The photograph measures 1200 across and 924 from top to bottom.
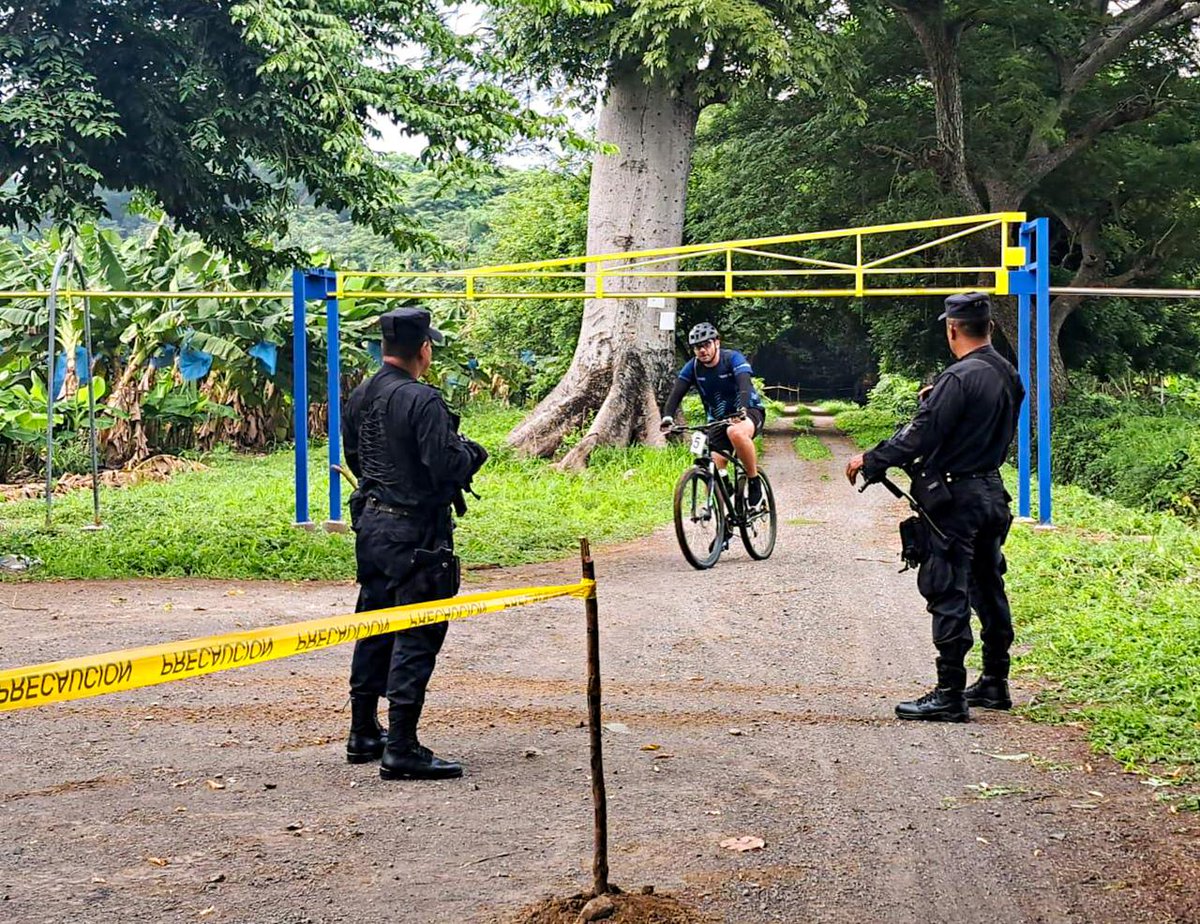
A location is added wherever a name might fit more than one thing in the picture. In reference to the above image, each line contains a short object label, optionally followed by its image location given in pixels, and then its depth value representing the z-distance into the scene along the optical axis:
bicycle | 10.45
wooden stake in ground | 3.85
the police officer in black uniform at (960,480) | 6.17
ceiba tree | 18.62
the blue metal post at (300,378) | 12.41
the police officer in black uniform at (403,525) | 5.32
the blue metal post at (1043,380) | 11.99
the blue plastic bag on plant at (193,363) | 19.62
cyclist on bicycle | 10.58
